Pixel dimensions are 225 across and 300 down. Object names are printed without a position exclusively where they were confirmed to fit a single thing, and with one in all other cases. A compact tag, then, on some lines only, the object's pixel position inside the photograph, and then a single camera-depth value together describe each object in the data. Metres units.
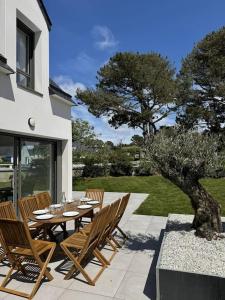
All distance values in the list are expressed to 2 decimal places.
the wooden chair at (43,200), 6.90
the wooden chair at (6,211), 5.29
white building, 6.78
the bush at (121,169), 20.64
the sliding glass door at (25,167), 7.31
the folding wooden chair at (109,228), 5.09
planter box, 3.40
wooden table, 5.20
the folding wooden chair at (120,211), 5.95
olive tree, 4.80
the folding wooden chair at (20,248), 4.07
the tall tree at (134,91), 23.02
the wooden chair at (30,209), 5.81
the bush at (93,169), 20.25
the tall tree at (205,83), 21.62
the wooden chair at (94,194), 8.01
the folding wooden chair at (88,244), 4.36
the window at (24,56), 7.89
